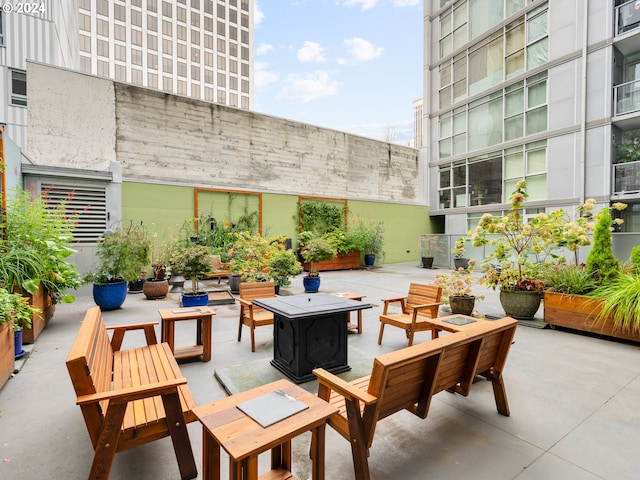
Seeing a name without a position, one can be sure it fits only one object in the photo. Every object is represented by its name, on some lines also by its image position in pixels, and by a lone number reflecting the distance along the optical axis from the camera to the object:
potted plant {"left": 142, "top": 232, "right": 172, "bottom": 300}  7.37
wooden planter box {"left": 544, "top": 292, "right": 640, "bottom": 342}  4.53
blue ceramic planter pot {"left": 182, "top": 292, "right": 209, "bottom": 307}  6.01
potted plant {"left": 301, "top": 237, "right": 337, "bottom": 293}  8.26
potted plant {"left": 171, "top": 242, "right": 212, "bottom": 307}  5.89
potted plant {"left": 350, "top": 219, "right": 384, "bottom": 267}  13.72
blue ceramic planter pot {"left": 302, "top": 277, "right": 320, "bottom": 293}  8.21
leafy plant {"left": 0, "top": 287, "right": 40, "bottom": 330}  3.09
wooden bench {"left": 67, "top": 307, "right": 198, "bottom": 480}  1.69
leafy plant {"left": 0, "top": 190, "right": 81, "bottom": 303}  4.05
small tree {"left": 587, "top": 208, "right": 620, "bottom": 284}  4.94
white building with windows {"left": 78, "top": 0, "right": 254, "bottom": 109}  44.56
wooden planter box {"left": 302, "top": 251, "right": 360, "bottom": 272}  12.91
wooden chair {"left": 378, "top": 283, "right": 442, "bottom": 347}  4.13
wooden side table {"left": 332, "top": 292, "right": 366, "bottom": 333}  4.82
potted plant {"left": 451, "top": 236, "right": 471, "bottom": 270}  13.11
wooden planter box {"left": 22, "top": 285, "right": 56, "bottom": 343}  4.30
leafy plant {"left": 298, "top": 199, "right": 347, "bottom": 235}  13.28
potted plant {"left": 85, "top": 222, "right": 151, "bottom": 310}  6.16
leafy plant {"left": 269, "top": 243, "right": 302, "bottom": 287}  7.60
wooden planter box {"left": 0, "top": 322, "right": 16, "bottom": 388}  3.04
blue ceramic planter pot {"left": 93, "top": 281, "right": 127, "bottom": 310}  6.13
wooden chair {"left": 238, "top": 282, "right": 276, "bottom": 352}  4.23
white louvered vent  7.64
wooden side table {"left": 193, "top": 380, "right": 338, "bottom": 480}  1.37
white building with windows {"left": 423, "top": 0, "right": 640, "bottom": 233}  10.72
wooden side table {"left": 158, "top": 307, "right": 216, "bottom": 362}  3.70
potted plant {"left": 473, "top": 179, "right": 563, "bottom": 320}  5.57
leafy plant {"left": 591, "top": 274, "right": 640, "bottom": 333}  4.23
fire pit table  3.23
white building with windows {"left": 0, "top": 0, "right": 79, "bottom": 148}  11.55
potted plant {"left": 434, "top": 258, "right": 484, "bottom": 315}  5.83
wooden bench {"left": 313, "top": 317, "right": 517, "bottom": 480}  1.80
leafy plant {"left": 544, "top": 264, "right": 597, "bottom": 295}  5.04
